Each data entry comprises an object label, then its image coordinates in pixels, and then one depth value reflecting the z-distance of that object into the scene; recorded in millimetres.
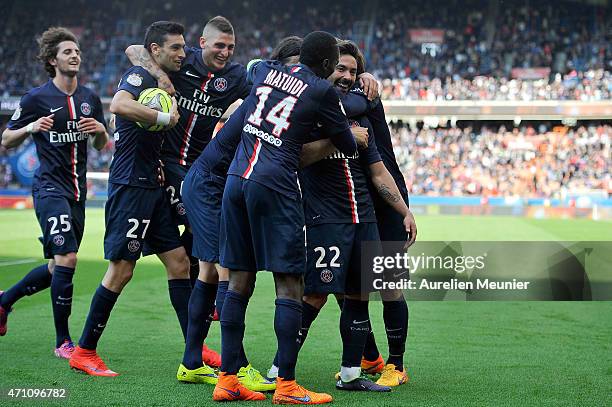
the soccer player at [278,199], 9391
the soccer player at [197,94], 11672
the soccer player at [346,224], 10266
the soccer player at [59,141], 12937
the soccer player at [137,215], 11406
